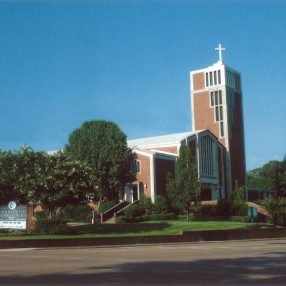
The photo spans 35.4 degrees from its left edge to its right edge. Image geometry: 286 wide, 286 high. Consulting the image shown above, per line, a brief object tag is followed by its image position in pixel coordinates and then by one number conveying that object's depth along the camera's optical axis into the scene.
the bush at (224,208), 48.84
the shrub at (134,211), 46.72
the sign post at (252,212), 33.68
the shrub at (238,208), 48.16
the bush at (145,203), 48.76
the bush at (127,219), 44.69
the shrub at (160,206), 48.50
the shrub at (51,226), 29.98
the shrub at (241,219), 43.82
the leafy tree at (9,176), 32.31
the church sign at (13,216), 26.38
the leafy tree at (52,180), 32.09
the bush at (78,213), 47.41
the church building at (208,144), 53.00
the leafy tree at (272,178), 77.06
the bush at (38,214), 41.92
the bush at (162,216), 45.54
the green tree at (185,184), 43.97
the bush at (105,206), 49.91
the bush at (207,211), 48.22
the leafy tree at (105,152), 52.22
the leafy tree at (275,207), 40.95
